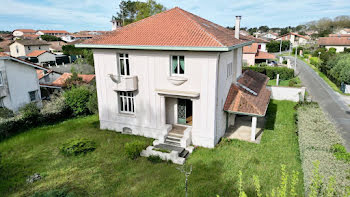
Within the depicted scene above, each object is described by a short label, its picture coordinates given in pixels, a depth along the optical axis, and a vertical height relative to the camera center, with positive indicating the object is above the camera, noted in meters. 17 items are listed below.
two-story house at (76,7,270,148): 13.40 -1.81
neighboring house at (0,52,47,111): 19.31 -2.48
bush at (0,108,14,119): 17.81 -4.46
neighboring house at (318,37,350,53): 65.75 +1.27
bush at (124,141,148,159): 13.17 -5.39
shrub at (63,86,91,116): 20.30 -4.01
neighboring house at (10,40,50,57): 62.61 +1.76
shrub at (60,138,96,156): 13.73 -5.52
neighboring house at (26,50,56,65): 53.21 -0.81
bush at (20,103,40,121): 18.04 -4.45
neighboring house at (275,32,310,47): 96.93 +3.47
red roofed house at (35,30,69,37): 128.00 +11.39
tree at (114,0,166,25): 45.84 +9.00
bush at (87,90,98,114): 20.08 -4.34
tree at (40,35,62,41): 97.31 +6.28
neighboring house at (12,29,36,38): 122.50 +11.41
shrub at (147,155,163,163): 13.00 -5.90
